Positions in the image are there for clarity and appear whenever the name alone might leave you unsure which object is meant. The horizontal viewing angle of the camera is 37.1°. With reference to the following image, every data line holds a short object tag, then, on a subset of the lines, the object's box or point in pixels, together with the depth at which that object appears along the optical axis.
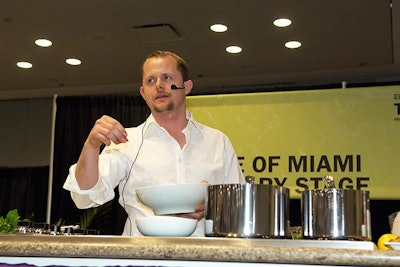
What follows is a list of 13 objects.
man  2.14
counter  0.98
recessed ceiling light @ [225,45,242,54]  5.07
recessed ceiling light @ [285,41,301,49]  4.91
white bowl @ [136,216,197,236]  1.32
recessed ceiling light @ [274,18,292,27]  4.48
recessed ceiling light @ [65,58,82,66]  5.54
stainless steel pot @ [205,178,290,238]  1.38
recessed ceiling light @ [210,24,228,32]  4.61
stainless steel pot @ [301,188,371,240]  1.41
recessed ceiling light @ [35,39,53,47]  5.09
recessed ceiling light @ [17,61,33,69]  5.67
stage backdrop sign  3.62
